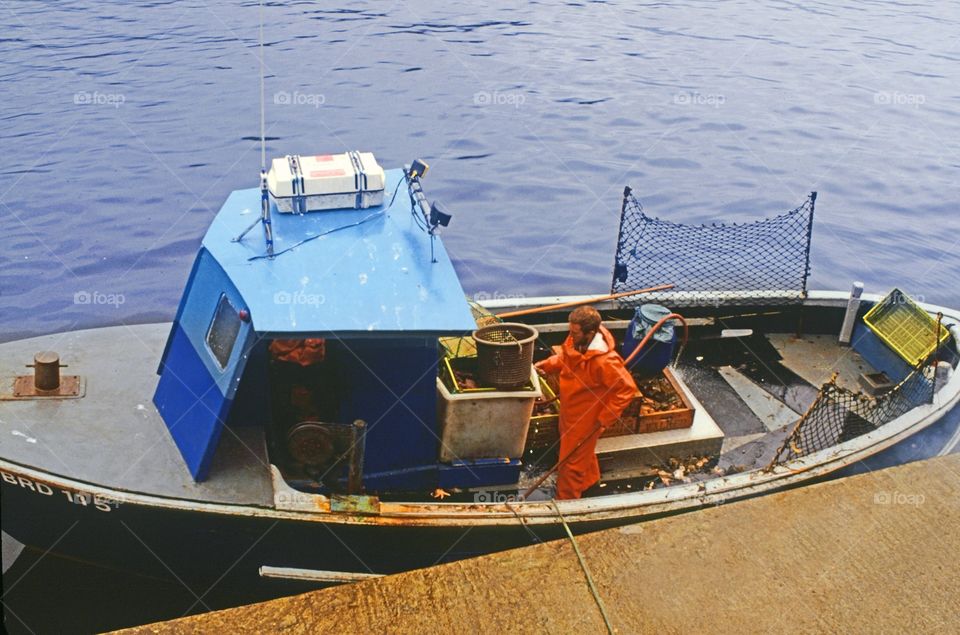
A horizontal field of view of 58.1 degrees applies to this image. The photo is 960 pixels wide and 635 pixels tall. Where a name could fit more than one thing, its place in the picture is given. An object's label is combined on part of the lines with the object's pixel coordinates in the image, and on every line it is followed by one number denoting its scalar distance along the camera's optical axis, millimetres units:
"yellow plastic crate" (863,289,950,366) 7797
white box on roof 5898
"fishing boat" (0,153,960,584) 5379
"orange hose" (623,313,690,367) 6633
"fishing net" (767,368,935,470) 7164
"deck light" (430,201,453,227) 5616
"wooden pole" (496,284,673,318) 7779
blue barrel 6926
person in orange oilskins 5941
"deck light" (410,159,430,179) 6117
